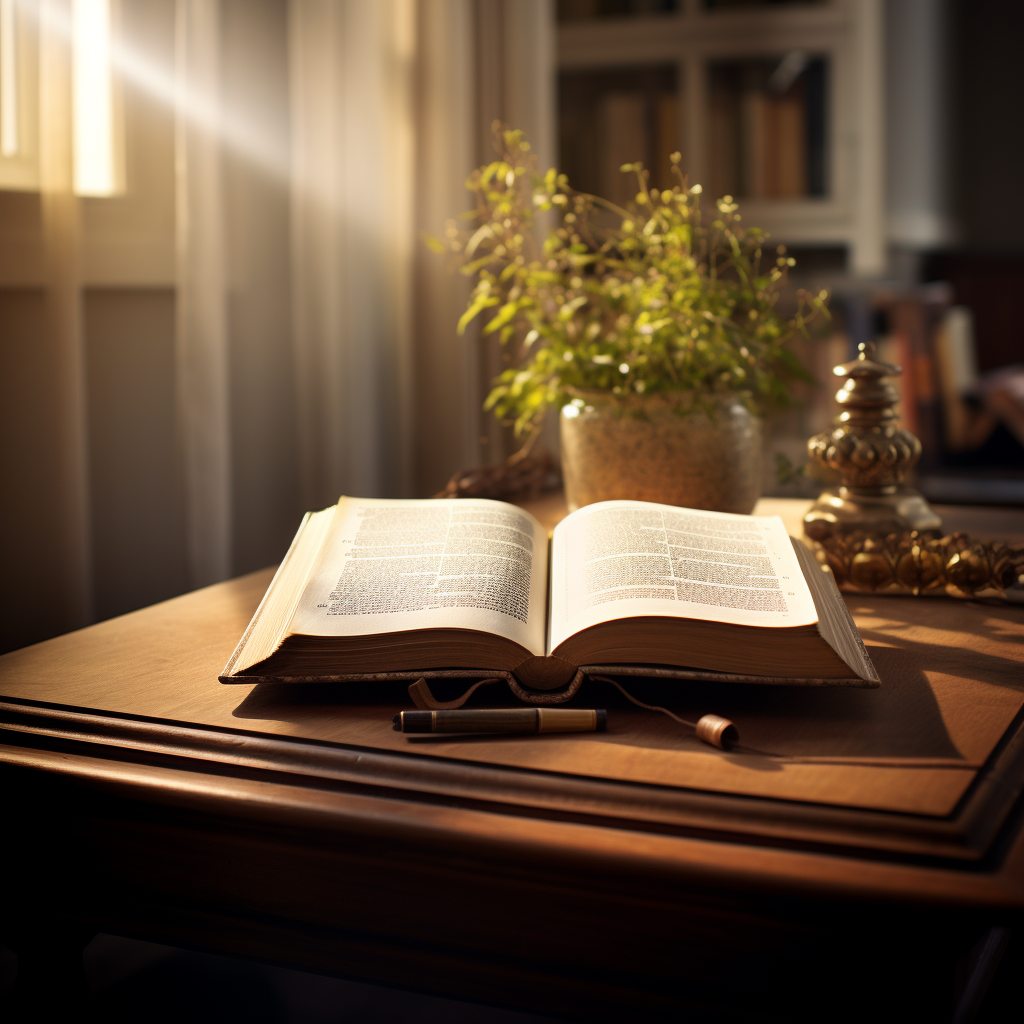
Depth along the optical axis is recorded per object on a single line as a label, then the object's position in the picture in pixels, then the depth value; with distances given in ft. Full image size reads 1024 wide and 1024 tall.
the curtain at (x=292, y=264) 4.28
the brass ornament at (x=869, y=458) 3.22
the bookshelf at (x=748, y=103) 9.16
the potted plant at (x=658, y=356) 3.59
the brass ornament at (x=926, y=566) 3.02
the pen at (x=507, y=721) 1.97
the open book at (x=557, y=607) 2.12
